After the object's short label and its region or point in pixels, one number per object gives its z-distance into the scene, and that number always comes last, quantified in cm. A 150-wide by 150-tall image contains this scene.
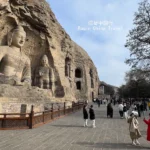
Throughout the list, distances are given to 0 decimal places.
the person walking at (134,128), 691
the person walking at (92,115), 1113
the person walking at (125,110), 1600
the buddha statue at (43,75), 2102
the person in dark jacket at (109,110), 1642
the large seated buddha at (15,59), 1827
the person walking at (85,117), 1154
